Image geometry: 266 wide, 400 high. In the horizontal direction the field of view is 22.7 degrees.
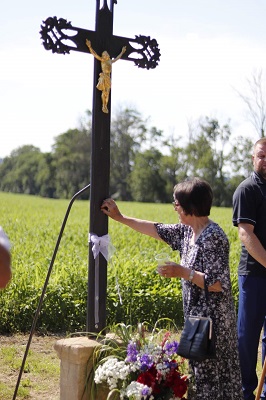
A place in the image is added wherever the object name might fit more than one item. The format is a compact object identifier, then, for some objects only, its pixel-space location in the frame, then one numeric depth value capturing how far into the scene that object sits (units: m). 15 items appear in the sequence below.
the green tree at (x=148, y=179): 67.44
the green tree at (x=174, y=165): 68.75
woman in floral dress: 3.65
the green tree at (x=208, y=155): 64.12
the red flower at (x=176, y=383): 3.57
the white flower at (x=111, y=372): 3.56
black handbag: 3.38
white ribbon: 3.82
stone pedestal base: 3.70
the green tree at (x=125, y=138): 80.75
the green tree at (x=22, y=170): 101.49
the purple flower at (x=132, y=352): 3.62
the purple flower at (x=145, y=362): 3.60
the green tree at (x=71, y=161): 81.59
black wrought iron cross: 3.84
